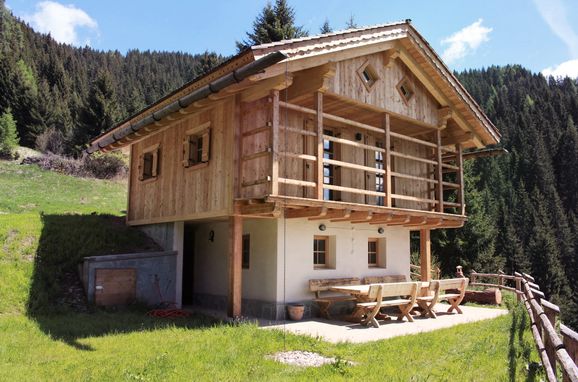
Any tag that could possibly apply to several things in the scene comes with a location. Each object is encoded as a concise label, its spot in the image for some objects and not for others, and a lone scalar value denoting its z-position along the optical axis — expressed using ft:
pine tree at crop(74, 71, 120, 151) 135.95
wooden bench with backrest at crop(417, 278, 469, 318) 41.24
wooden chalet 36.76
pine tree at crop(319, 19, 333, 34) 117.39
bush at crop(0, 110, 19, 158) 117.60
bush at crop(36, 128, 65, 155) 137.25
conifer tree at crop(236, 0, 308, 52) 104.17
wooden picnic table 37.35
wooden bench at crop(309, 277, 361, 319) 40.40
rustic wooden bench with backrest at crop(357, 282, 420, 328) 36.11
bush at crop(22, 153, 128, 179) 110.93
